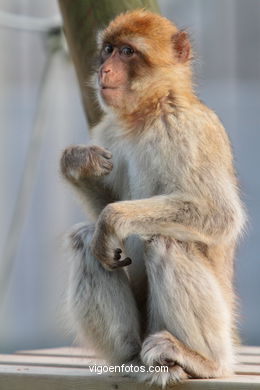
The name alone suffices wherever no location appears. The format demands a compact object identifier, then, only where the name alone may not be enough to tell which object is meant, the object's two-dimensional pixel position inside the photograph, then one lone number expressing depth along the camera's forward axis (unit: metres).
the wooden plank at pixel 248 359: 13.87
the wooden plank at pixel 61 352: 14.72
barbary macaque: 11.87
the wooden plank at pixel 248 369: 12.55
